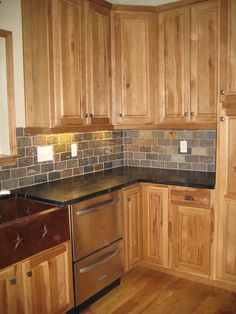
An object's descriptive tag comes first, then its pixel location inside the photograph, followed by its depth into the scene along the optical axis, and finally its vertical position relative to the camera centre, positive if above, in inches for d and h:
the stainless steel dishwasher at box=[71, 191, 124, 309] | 94.0 -35.8
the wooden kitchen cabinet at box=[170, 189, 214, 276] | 109.4 -34.6
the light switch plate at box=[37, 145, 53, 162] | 111.6 -8.1
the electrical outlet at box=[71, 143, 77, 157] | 124.0 -7.8
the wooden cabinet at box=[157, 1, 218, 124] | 112.0 +22.6
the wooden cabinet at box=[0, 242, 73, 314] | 76.4 -38.5
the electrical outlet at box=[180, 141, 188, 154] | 132.5 -7.8
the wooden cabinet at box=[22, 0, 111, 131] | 98.3 +21.2
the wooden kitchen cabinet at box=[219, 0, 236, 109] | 102.8 +23.8
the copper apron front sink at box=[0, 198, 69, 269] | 74.9 -24.8
